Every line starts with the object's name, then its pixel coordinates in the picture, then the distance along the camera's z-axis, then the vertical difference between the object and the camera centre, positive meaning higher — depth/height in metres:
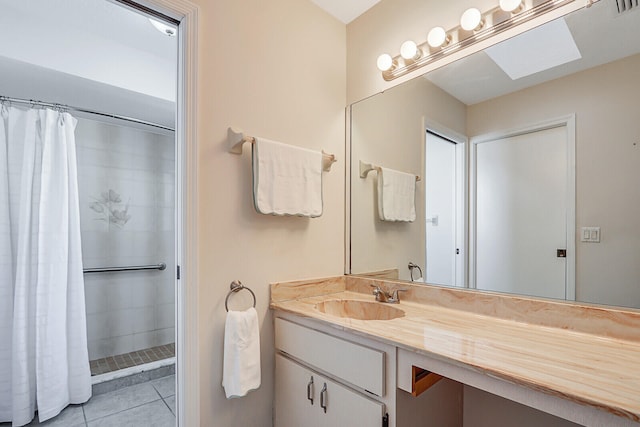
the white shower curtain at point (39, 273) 1.83 -0.36
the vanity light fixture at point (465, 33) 1.22 +0.77
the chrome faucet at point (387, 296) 1.54 -0.41
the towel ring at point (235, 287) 1.40 -0.34
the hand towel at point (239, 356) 1.33 -0.61
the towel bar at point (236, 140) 1.39 +0.32
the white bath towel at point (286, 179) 1.44 +0.16
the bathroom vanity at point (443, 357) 0.74 -0.42
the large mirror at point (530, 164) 1.06 +0.19
